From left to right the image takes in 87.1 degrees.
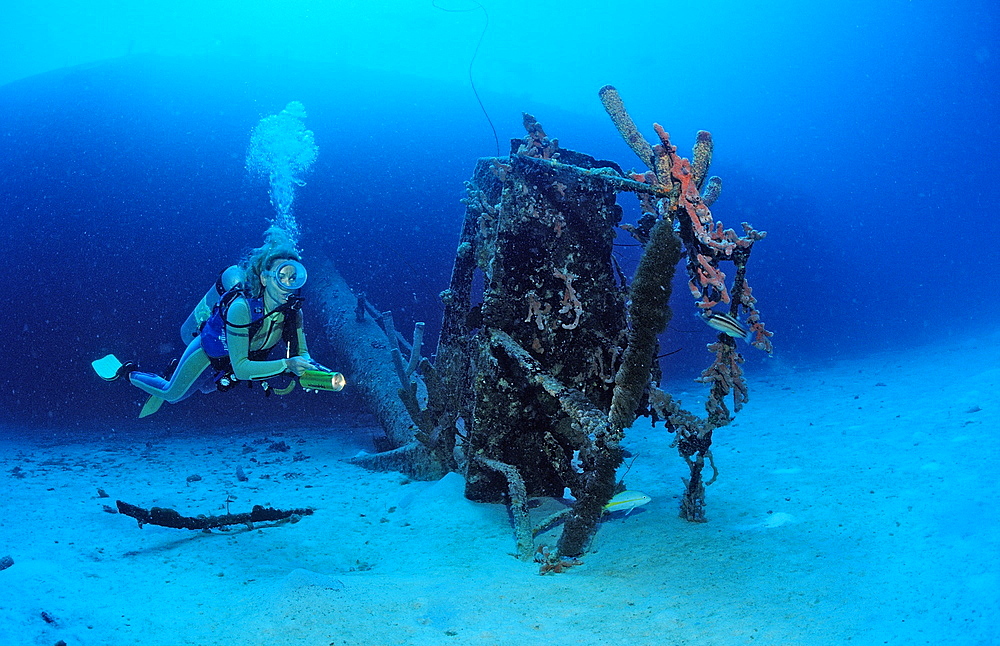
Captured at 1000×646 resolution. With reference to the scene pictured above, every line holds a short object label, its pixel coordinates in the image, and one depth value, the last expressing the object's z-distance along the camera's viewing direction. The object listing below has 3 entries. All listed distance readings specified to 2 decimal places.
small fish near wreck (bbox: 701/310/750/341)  3.03
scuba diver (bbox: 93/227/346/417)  3.75
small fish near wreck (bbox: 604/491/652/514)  3.71
